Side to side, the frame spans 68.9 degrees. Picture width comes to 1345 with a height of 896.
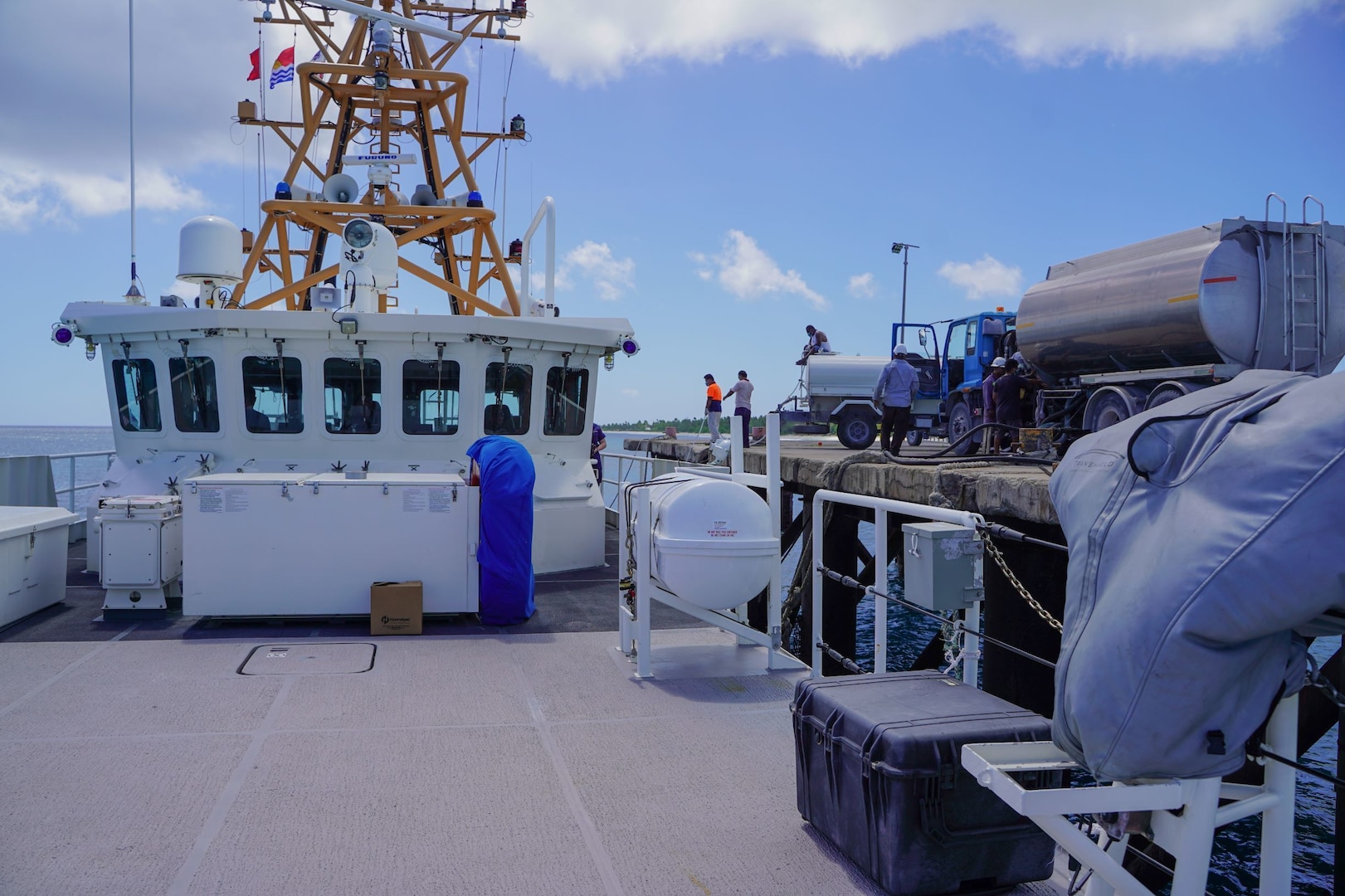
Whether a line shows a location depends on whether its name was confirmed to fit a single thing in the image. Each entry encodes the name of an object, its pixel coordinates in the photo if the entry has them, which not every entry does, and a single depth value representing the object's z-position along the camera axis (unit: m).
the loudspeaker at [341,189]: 11.60
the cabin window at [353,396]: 9.94
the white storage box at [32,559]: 7.57
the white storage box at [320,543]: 7.58
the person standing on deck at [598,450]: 15.40
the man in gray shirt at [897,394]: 12.34
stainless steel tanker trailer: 10.17
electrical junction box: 4.09
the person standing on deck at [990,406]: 14.30
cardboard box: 7.55
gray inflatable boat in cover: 2.01
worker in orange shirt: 19.16
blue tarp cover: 7.70
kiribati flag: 13.08
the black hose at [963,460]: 9.23
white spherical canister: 5.87
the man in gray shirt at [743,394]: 18.06
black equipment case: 3.23
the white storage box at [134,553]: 7.82
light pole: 36.12
